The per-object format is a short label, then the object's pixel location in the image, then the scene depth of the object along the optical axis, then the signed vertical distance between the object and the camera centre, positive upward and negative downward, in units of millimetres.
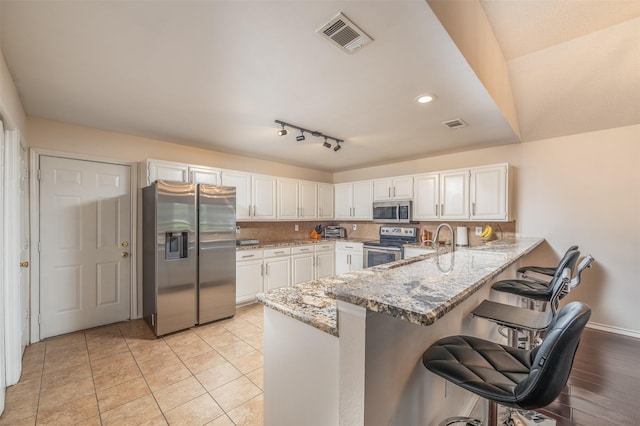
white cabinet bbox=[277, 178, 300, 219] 4852 +236
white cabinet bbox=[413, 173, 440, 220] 4289 +244
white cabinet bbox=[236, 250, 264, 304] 3986 -951
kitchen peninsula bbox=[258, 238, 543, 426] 914 -557
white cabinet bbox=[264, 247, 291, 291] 4324 -923
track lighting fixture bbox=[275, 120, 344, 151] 3064 +986
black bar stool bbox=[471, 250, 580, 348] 1522 -621
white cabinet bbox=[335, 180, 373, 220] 5195 +232
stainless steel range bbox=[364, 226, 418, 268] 4492 -570
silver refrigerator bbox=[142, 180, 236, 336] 3092 -528
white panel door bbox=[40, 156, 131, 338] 3011 -388
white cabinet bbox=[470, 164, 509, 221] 3660 +271
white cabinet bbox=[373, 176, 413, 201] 4621 +418
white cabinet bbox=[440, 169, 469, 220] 3984 +261
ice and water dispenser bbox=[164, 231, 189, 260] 3156 -401
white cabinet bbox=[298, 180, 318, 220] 5203 +245
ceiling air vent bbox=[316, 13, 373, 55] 1484 +1043
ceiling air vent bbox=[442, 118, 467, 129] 3007 +1013
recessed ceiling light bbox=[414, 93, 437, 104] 2389 +1027
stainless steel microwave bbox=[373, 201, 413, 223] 4578 -4
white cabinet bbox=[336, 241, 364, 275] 5012 -851
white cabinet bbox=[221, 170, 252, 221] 4168 +341
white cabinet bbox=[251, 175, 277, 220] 4469 +258
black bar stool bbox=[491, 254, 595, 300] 1979 -606
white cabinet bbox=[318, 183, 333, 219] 5559 +231
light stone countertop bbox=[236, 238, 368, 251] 4187 -558
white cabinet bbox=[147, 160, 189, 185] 3426 +541
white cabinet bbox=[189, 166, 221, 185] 3771 +530
